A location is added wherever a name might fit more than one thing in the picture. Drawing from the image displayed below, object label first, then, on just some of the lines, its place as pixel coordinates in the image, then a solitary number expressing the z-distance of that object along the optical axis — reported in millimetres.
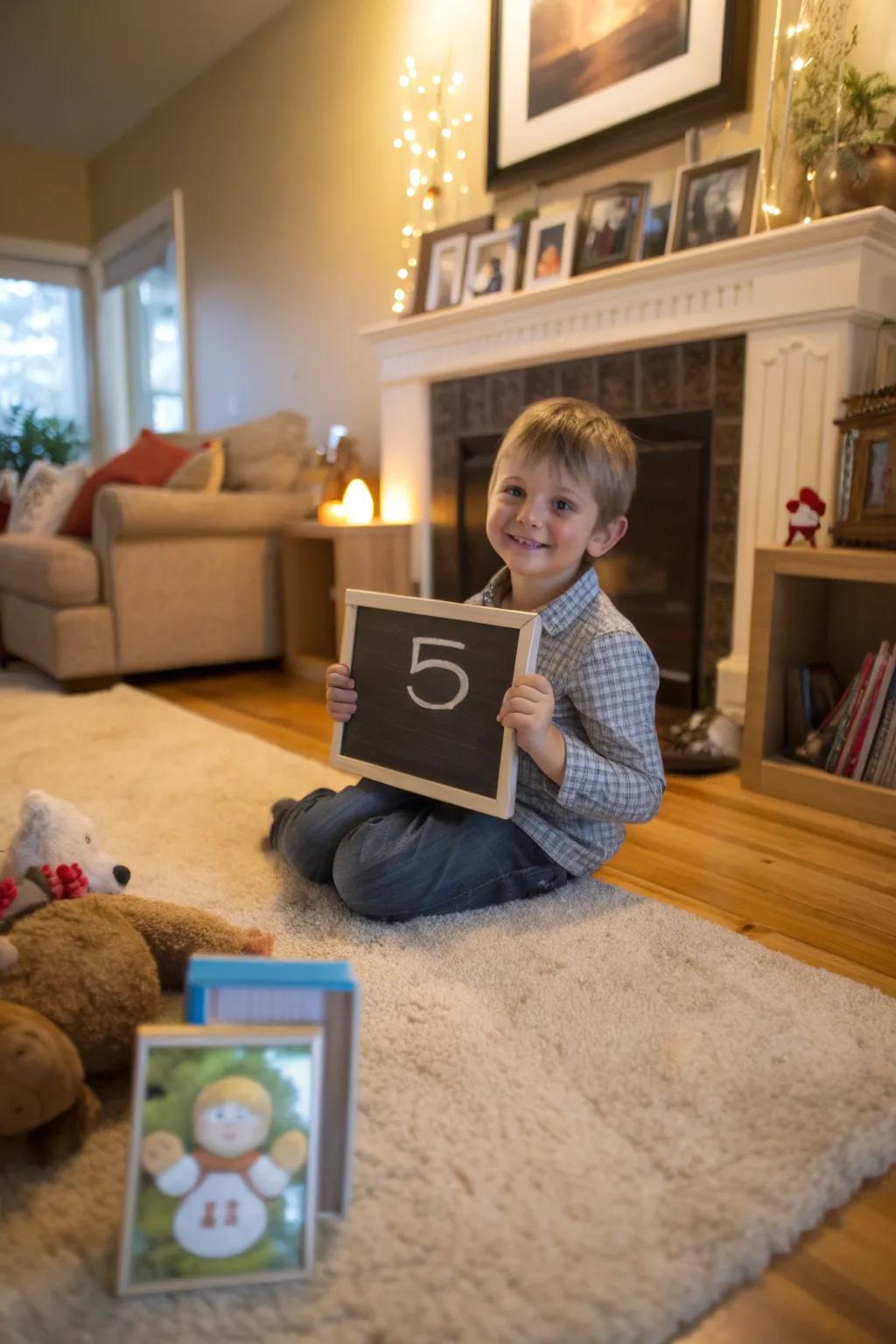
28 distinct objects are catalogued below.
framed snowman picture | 682
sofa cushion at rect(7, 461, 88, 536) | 3475
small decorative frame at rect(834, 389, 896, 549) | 1874
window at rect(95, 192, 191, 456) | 5168
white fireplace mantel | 2020
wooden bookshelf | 1820
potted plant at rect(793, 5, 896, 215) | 1979
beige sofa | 2959
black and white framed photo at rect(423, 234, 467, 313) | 3074
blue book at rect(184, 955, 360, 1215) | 720
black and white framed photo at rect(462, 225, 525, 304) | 2854
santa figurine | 2043
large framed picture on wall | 2365
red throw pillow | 3305
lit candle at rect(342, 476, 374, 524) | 3299
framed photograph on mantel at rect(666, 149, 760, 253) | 2258
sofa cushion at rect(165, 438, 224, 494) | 3281
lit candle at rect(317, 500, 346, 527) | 3277
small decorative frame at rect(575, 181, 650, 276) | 2506
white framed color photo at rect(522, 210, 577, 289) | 2660
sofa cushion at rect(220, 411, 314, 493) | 3482
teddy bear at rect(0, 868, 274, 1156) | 789
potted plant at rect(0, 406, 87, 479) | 5836
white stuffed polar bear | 1179
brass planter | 1975
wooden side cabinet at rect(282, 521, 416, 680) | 3113
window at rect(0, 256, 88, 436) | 6047
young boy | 1309
